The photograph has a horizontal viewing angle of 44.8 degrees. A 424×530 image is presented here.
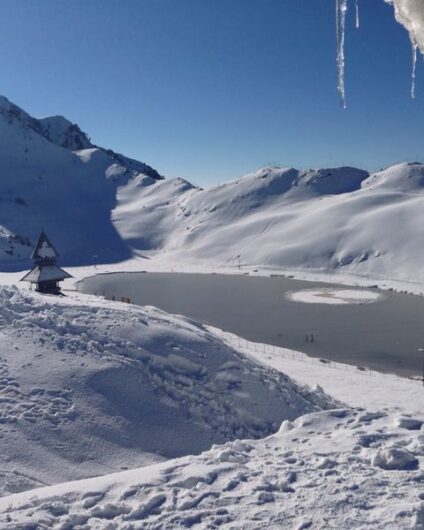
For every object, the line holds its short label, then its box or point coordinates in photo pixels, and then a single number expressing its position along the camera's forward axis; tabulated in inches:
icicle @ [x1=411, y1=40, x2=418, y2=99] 306.8
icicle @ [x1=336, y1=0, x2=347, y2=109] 312.7
